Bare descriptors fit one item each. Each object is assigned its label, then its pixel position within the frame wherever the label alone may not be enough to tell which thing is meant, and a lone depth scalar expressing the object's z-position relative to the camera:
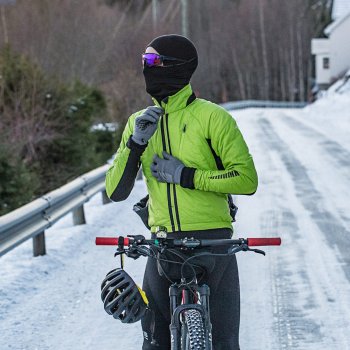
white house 62.66
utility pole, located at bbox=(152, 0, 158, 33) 46.69
